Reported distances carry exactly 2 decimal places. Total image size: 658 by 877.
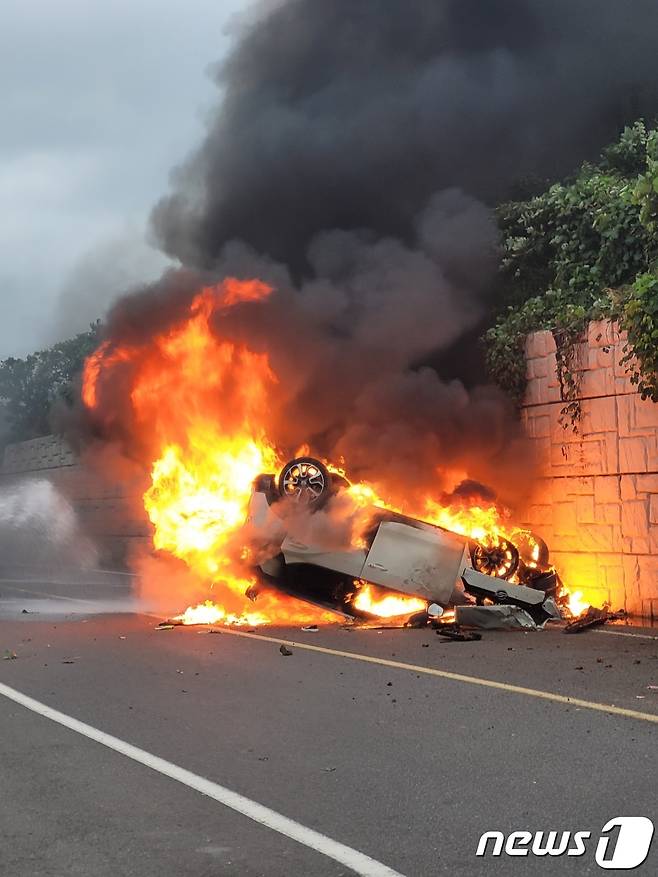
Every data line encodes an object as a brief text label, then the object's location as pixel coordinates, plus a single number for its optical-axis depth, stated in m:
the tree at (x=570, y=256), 15.24
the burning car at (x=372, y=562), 13.06
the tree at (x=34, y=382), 43.53
